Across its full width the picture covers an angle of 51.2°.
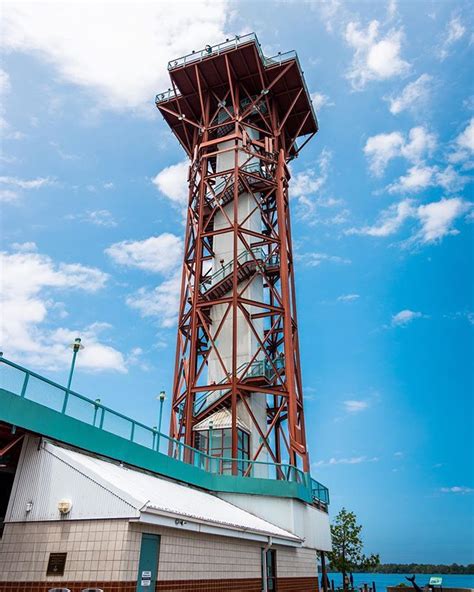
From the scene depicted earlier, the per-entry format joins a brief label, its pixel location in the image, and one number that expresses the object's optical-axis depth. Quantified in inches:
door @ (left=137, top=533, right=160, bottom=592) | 466.6
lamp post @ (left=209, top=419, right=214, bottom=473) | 1091.0
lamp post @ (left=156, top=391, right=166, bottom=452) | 962.7
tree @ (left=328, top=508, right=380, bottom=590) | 1568.7
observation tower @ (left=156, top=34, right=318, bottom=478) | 1141.1
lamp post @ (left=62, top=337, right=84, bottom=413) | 684.1
